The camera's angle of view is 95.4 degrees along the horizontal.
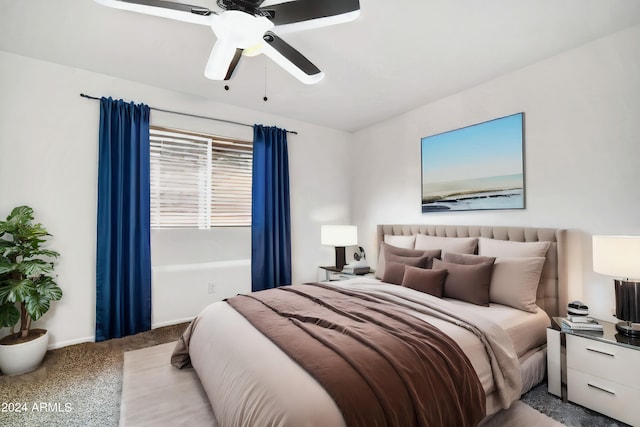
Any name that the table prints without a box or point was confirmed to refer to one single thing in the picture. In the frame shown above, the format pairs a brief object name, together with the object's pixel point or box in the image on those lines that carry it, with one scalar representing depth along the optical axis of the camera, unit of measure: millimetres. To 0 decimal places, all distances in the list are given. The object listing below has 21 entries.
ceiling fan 1467
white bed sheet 1099
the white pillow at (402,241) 3319
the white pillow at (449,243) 2762
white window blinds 3248
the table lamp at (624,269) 1745
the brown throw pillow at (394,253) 2875
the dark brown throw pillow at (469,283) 2270
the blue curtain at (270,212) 3709
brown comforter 1139
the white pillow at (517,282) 2191
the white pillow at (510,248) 2328
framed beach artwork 2711
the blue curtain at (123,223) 2795
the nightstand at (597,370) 1673
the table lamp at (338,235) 3752
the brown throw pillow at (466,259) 2382
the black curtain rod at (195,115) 2799
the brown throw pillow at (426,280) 2439
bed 1150
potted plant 2186
